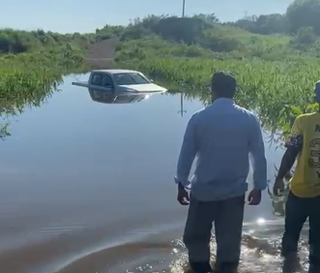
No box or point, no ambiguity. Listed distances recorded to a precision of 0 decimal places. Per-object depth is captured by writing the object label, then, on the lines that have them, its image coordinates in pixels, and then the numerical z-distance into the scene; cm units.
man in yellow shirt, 464
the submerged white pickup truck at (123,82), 1947
